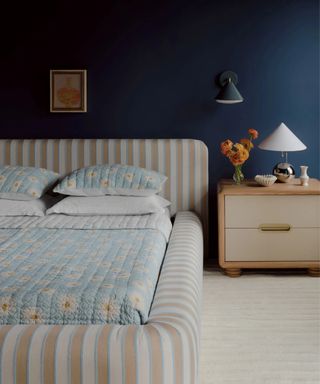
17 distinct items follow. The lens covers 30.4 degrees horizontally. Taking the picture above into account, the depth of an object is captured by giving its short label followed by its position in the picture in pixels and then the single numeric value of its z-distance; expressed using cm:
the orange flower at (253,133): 358
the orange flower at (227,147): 351
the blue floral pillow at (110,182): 331
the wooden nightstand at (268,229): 337
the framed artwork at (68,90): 371
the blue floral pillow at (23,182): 326
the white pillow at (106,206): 324
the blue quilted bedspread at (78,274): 183
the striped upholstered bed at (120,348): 155
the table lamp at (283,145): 346
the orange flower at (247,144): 361
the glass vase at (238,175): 357
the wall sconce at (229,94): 353
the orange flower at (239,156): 350
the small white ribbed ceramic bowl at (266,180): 343
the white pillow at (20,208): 321
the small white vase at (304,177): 345
